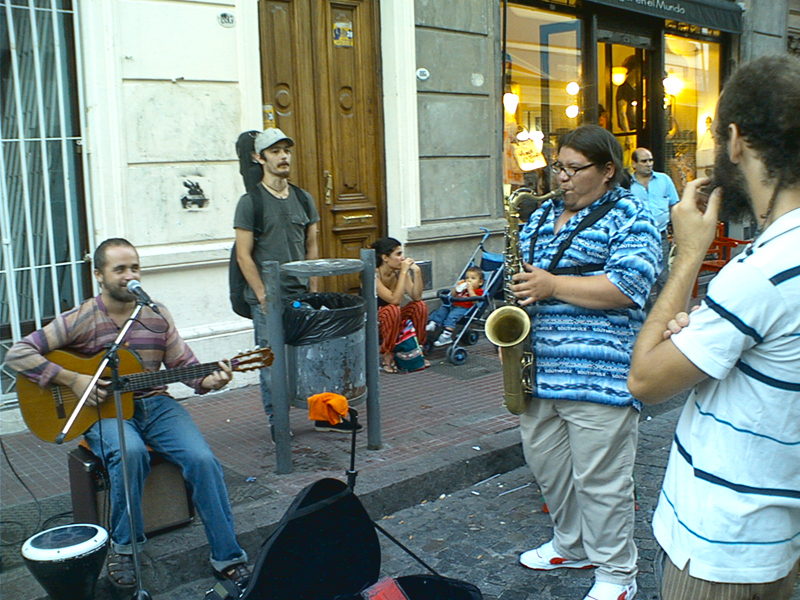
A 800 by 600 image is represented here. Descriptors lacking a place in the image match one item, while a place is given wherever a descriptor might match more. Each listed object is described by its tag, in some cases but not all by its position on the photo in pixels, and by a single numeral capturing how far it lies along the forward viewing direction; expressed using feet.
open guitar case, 9.11
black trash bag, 16.15
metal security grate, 19.72
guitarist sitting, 12.14
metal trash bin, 16.20
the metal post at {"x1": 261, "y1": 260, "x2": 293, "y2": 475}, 15.65
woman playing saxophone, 11.12
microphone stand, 10.88
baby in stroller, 26.43
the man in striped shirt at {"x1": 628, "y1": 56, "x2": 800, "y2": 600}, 5.57
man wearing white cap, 17.51
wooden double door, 24.94
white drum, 10.29
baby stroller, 25.63
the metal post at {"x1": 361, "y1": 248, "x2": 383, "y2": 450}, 17.25
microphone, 11.26
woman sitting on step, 24.43
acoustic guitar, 12.18
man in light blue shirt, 29.68
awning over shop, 36.45
